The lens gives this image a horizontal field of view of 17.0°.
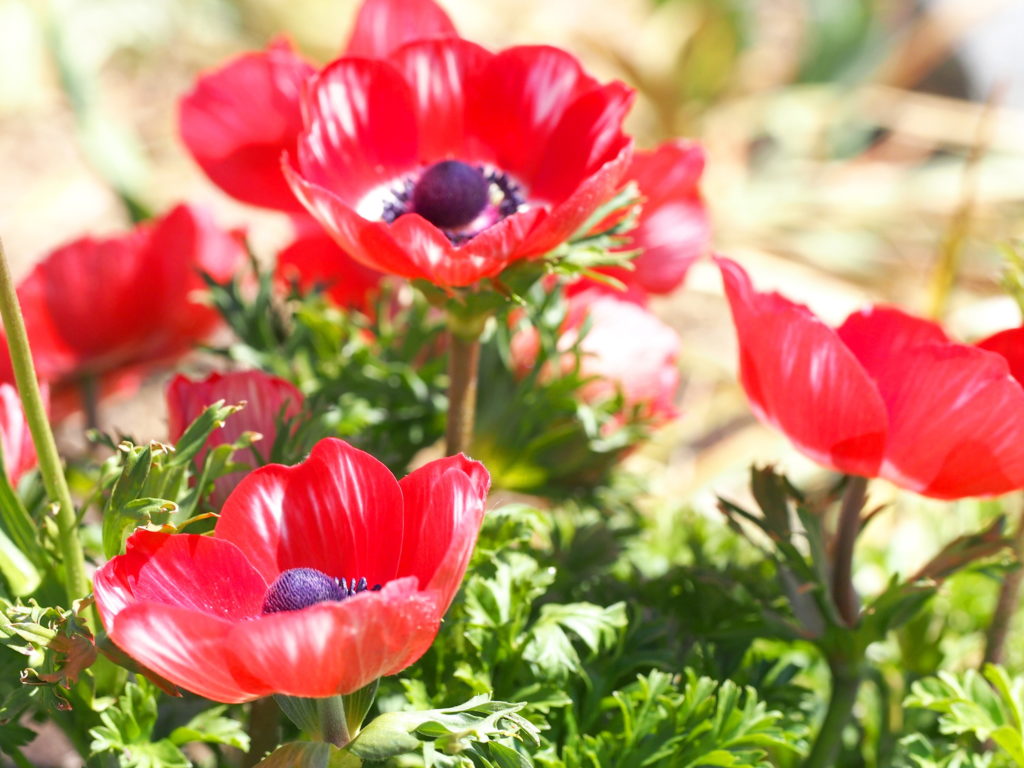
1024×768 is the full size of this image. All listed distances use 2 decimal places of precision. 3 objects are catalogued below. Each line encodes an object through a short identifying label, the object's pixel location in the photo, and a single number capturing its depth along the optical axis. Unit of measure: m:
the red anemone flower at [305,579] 0.51
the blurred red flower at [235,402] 0.57
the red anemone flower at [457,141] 0.56
